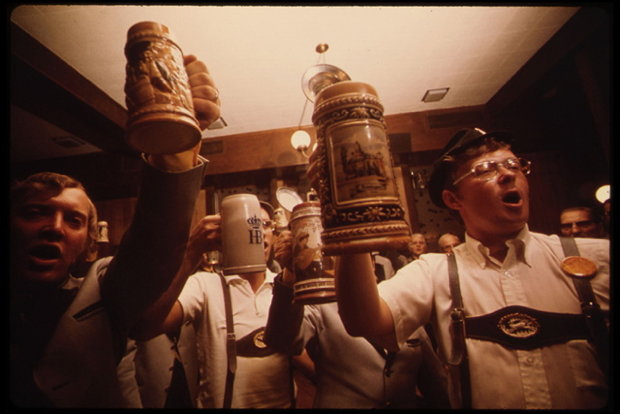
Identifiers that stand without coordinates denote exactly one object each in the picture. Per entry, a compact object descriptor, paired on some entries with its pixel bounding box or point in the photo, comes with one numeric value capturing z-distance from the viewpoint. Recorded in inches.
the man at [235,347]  71.4
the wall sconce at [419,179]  227.0
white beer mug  45.6
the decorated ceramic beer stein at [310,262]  44.6
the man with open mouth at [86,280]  34.5
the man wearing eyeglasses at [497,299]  44.4
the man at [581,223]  150.6
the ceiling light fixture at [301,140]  178.5
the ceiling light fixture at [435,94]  188.1
